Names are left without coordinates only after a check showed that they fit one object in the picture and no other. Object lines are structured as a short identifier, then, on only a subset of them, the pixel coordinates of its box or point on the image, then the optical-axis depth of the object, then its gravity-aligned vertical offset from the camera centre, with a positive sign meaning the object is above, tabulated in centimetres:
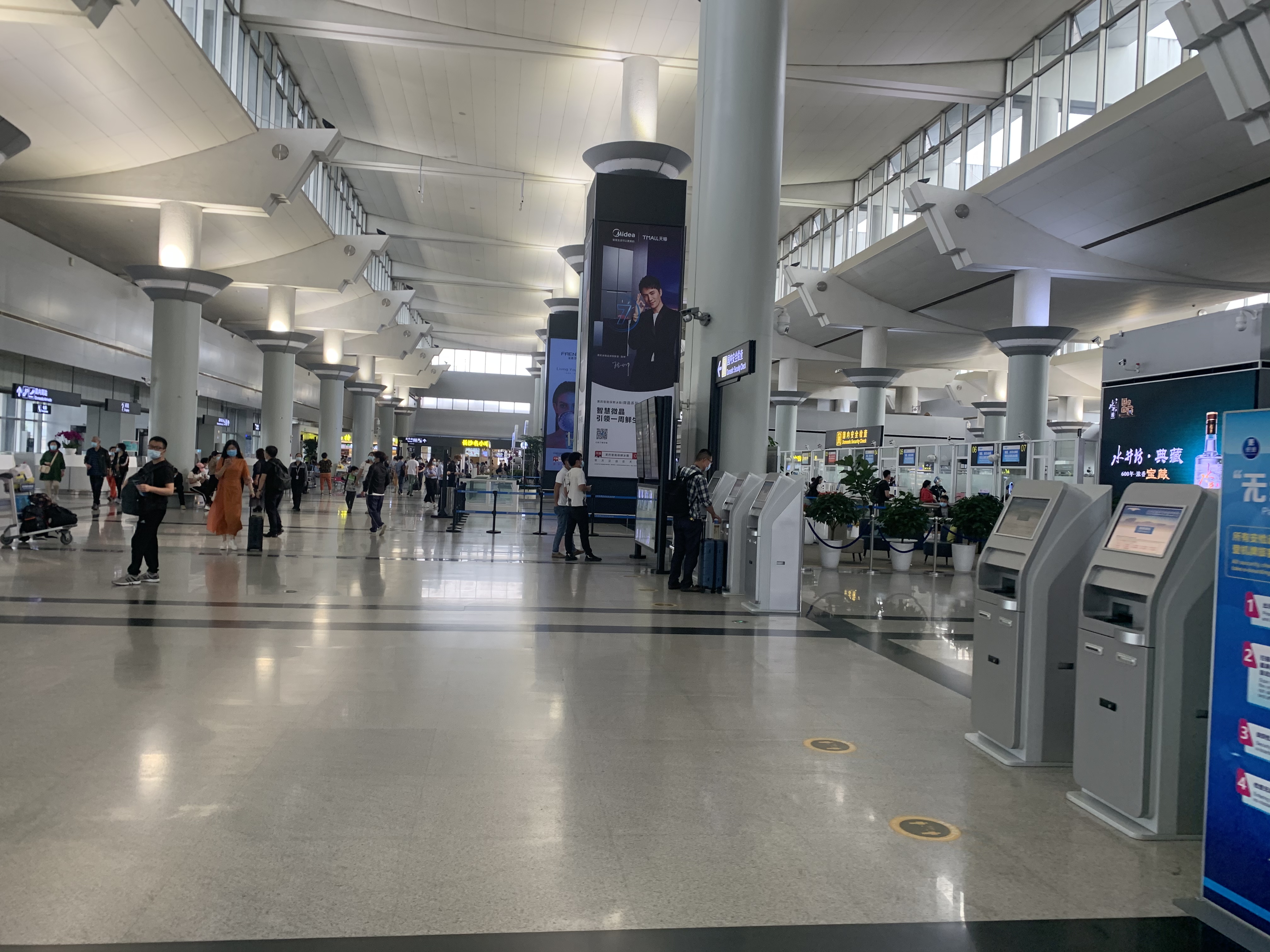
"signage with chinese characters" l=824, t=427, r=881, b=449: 2998 +137
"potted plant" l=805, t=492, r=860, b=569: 1439 -59
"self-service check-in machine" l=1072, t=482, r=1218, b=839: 339 -70
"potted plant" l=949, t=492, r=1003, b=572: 1352 -54
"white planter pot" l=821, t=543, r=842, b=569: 1452 -133
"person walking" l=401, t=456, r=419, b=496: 3288 -43
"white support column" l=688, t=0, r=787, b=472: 1337 +415
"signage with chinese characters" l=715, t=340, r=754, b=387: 1135 +142
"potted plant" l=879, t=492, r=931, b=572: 1373 -62
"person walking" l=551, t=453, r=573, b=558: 1343 -61
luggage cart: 1152 -100
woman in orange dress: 1143 -53
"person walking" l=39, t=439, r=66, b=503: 1869 -41
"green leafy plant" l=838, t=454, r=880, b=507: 1538 -3
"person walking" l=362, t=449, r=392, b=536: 1612 -44
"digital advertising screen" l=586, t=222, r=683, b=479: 1502 +239
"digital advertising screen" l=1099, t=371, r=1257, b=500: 461 +33
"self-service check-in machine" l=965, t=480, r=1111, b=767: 423 -65
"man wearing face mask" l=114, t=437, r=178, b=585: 851 -54
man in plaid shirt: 1008 -61
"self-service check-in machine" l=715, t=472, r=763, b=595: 980 -53
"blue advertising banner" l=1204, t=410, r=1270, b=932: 276 -64
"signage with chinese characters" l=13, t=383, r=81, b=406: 2177 +131
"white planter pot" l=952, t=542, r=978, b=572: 1455 -122
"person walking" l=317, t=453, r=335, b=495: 3228 -54
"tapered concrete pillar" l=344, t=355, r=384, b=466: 4347 +276
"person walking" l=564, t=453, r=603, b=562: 1310 -51
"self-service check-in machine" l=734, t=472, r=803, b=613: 885 -75
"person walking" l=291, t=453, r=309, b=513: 2198 -63
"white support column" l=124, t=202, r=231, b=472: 1897 +296
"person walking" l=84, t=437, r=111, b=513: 1916 -36
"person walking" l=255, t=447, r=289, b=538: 1391 -49
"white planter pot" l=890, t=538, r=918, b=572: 1452 -128
